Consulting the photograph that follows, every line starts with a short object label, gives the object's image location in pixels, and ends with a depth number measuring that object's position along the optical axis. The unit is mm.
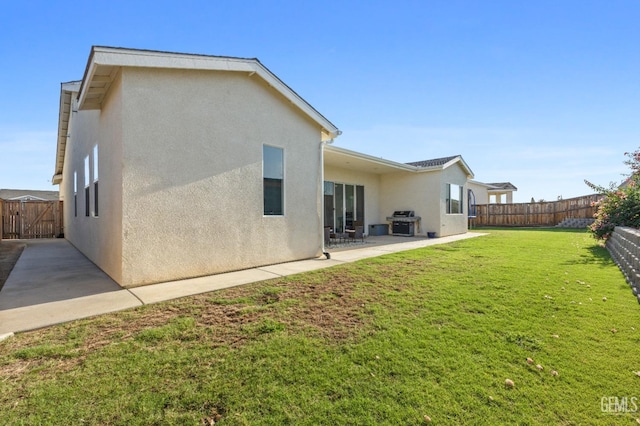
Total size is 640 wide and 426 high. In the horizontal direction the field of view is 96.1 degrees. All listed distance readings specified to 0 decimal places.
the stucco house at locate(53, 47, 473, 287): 5449
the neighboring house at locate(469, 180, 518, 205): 30250
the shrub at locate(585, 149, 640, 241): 9273
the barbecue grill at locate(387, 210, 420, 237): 15469
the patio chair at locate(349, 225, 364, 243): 12098
